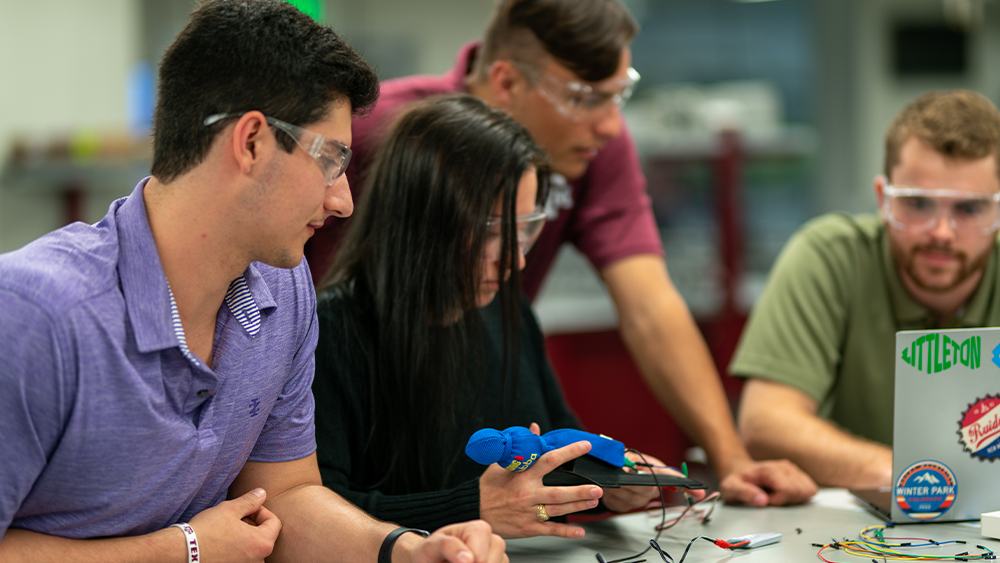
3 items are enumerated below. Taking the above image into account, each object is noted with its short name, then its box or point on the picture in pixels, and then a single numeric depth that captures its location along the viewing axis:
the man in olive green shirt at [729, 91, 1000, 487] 2.03
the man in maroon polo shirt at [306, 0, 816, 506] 2.05
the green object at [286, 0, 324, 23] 4.80
